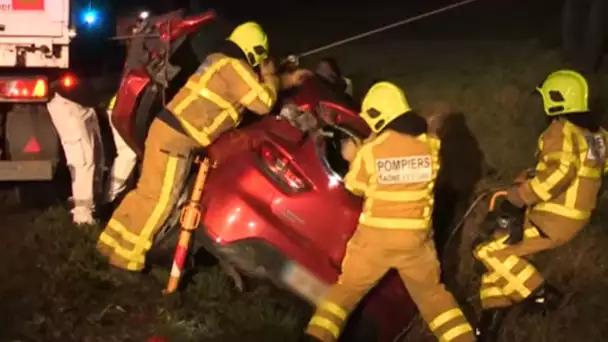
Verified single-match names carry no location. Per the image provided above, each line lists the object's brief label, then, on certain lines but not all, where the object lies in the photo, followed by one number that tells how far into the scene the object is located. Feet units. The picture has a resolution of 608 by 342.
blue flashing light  25.33
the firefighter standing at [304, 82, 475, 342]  19.12
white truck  23.77
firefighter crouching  20.63
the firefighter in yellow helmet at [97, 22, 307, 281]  21.09
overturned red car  20.22
